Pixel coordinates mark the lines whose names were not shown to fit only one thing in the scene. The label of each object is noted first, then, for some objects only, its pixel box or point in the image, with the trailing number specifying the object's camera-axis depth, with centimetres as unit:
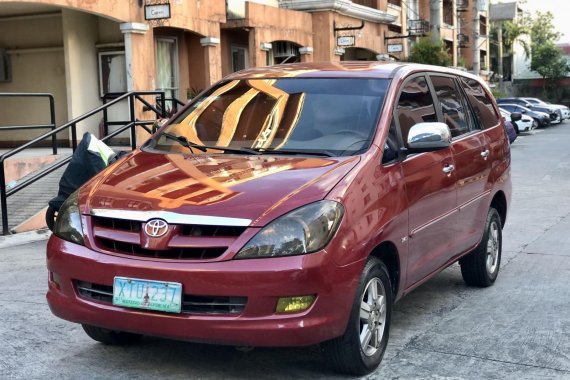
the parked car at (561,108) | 4216
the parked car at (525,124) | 3523
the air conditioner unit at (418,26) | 3328
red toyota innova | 384
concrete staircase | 959
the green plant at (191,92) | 1703
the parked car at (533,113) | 3728
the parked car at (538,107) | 4025
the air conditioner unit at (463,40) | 4359
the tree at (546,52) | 6138
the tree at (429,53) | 3019
